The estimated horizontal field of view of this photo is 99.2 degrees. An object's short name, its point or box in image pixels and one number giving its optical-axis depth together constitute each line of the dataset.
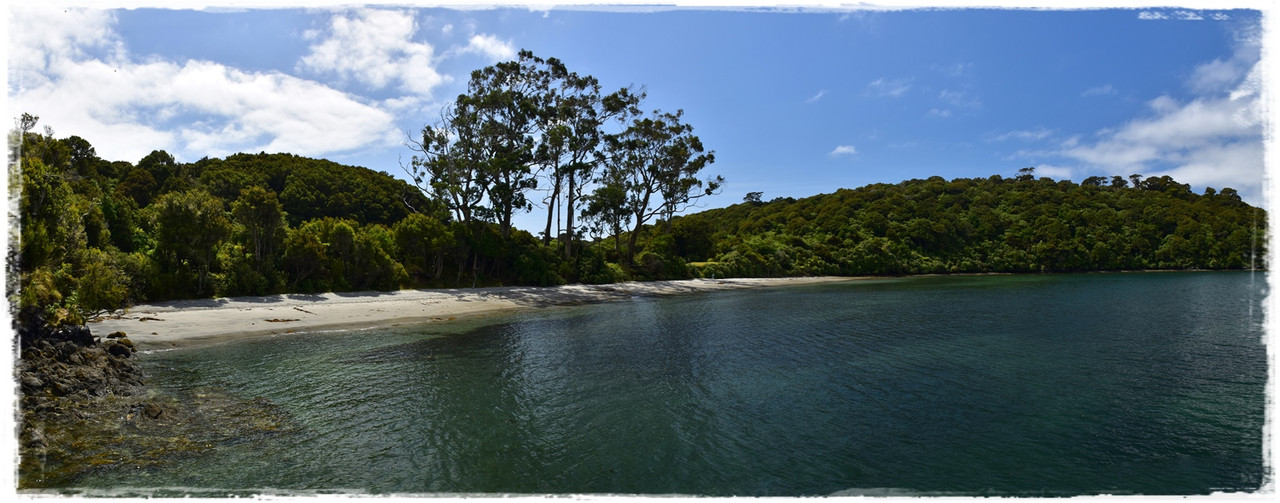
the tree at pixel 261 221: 30.20
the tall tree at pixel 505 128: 46.88
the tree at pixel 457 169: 45.84
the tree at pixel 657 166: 59.41
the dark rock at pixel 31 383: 10.22
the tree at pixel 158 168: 56.29
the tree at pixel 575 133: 52.66
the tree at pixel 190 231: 26.20
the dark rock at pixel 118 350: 14.26
